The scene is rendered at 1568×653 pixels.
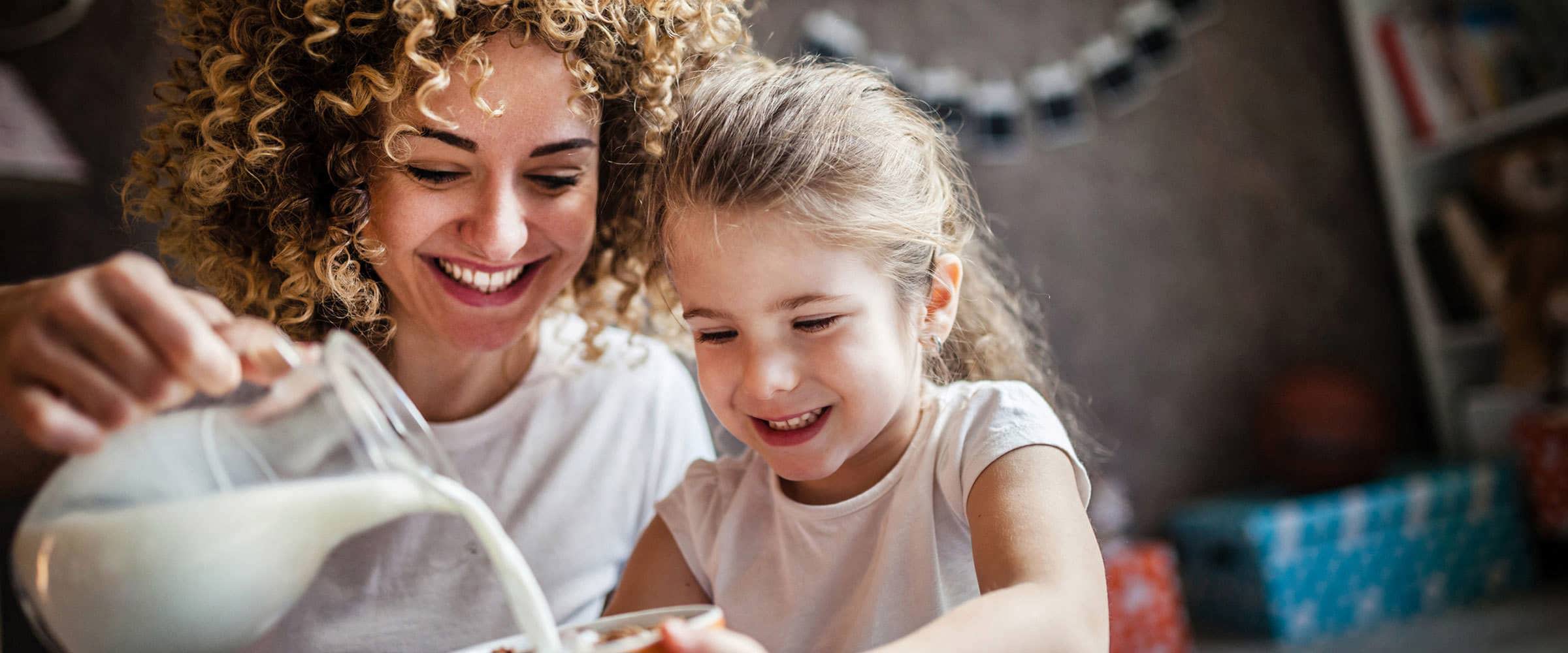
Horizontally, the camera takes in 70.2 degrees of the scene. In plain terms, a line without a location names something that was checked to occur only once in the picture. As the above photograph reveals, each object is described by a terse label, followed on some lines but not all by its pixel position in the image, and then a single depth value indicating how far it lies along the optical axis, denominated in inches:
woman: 39.7
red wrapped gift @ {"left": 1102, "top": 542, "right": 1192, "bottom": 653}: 95.5
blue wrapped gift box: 97.8
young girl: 34.7
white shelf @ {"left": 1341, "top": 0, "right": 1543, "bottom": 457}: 120.4
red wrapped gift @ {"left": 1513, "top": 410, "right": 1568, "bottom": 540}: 96.4
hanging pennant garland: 111.8
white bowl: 21.8
